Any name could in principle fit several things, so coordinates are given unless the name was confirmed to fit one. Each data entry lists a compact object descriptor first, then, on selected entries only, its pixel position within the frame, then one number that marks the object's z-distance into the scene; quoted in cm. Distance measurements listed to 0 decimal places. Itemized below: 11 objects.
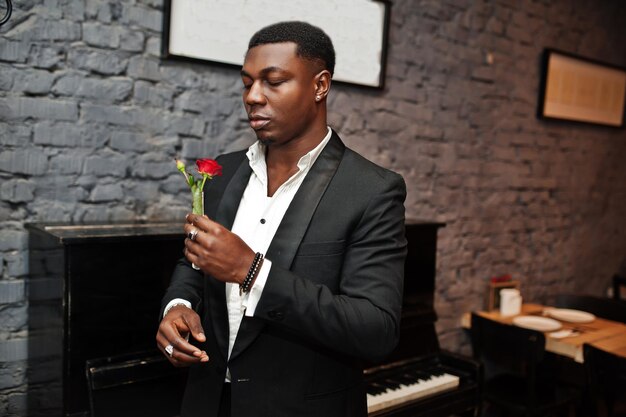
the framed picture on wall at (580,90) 419
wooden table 314
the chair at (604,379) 271
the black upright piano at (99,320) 185
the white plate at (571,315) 363
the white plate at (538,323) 341
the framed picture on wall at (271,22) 249
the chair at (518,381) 296
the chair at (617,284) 446
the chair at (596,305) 369
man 132
